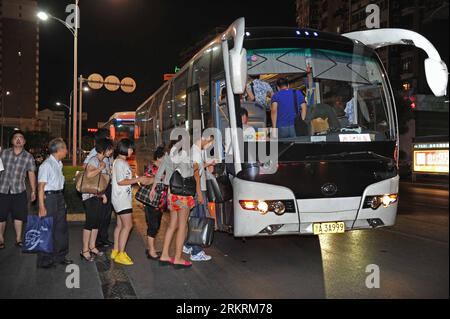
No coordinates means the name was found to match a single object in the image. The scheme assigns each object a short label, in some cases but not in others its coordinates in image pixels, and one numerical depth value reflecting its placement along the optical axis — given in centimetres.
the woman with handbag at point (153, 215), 673
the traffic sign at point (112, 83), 1939
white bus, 589
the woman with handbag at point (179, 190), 604
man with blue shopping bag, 615
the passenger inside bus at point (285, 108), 640
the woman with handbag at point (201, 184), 632
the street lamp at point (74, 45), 1794
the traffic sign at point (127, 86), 1969
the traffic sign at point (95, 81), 1944
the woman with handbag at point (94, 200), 652
